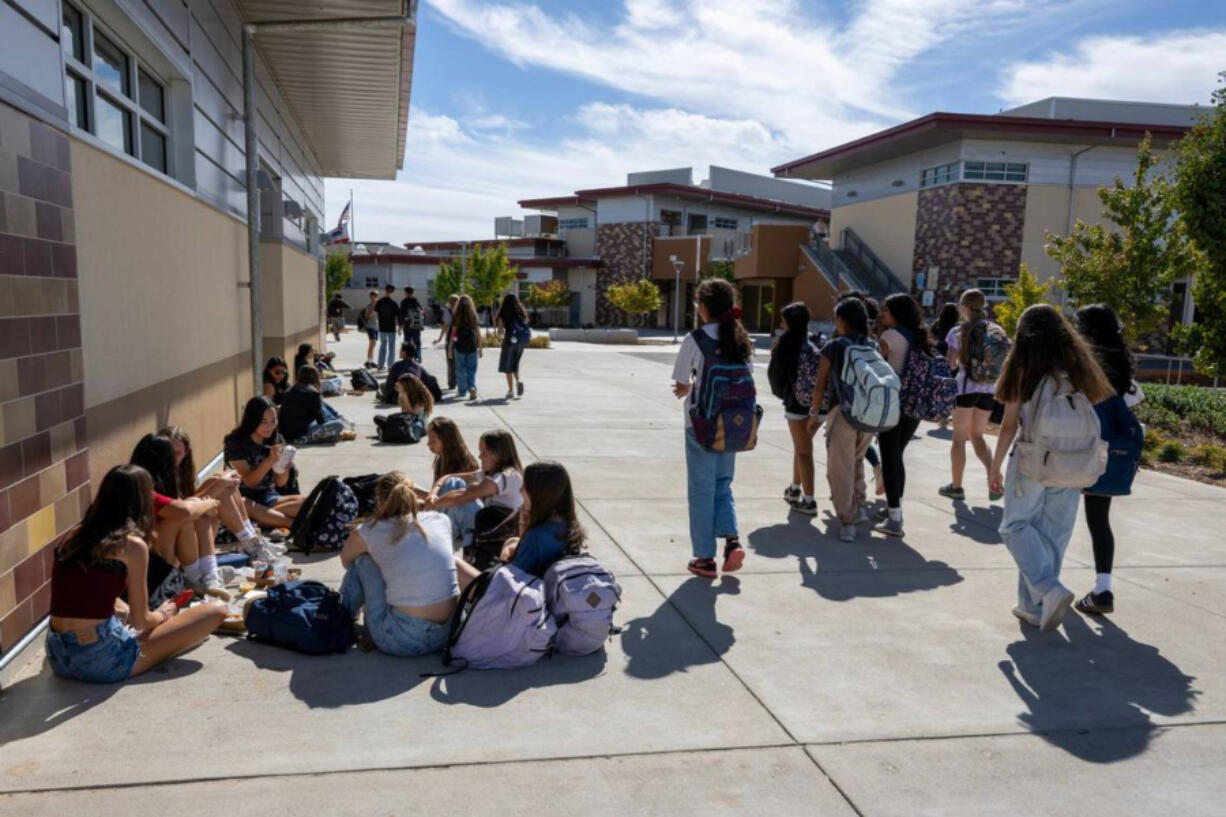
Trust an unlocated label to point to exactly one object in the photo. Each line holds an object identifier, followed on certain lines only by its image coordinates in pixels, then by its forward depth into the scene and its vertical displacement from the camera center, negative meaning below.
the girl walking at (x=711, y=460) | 5.13 -0.97
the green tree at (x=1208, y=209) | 10.67 +1.33
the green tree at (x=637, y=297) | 47.75 +0.04
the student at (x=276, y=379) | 8.73 -0.95
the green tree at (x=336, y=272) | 50.20 +0.94
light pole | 45.58 +1.83
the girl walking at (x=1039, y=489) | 4.50 -0.96
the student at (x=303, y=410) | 8.38 -1.20
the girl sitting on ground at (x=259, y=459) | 5.75 -1.16
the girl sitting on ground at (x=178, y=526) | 4.28 -1.24
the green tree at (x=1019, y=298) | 16.01 +0.22
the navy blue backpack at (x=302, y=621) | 3.97 -1.55
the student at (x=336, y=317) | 29.18 -1.09
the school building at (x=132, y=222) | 3.79 +0.39
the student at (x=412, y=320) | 15.74 -0.53
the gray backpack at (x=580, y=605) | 4.04 -1.44
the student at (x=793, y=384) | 6.72 -0.64
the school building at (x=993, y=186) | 31.75 +4.75
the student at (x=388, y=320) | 16.69 -0.58
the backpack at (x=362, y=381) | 13.73 -1.47
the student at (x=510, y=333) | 13.23 -0.60
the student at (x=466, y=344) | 12.95 -0.79
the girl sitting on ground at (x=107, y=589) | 3.46 -1.25
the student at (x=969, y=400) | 7.56 -0.80
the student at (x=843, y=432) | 5.99 -0.90
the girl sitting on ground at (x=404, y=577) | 3.95 -1.32
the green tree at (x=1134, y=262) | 16.19 +0.96
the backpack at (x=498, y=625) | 3.88 -1.49
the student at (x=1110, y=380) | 4.90 -0.42
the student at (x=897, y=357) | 6.36 -0.39
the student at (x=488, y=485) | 5.36 -1.20
